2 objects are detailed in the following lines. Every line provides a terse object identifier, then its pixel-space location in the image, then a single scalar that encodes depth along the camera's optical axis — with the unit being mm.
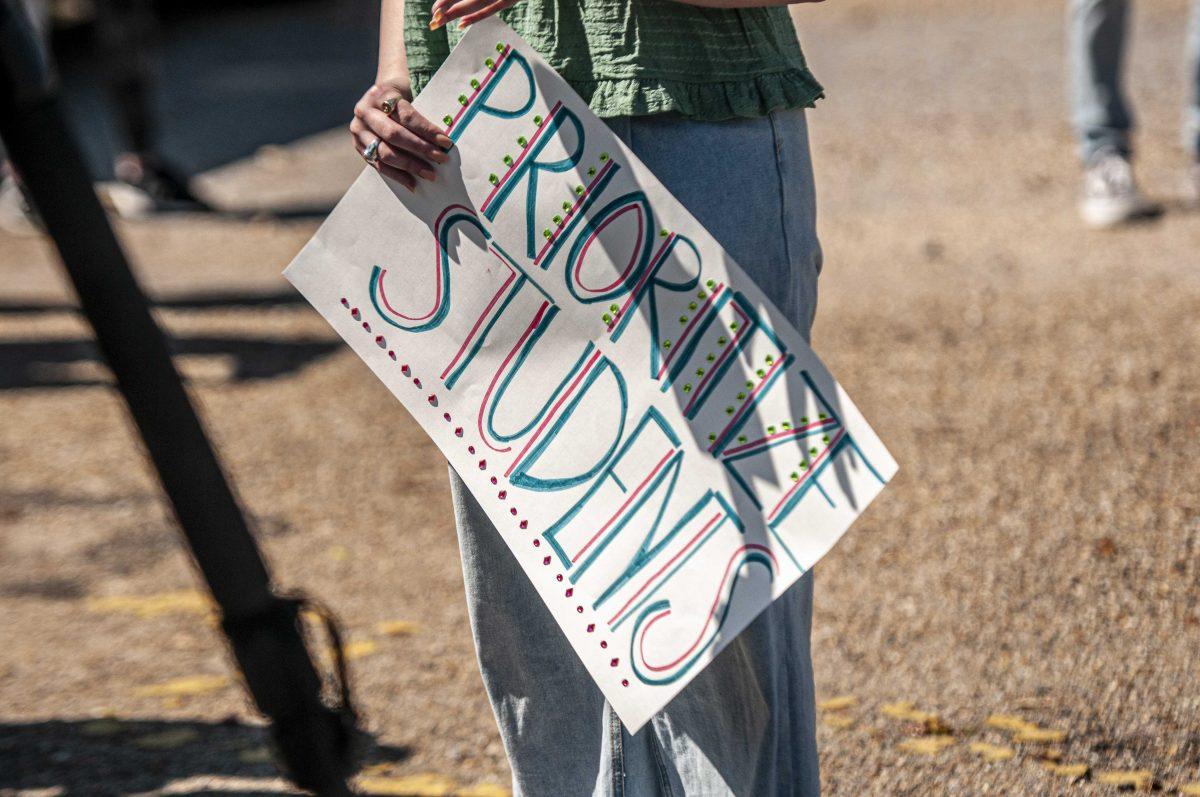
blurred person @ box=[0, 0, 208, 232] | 15391
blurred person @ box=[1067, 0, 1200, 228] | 11289
